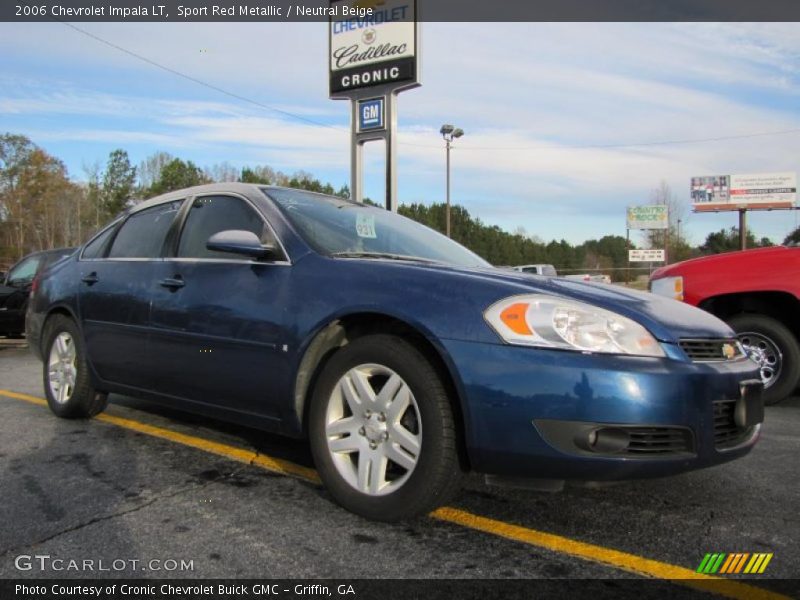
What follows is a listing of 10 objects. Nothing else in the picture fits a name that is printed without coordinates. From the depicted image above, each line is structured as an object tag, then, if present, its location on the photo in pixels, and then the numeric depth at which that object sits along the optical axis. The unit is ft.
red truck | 17.56
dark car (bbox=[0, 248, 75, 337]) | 34.96
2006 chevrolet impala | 7.72
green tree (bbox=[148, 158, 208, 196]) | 196.85
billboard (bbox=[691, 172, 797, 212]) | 158.81
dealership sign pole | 42.01
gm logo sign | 43.47
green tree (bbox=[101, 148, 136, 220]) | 212.02
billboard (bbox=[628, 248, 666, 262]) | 153.58
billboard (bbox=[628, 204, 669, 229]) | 148.36
